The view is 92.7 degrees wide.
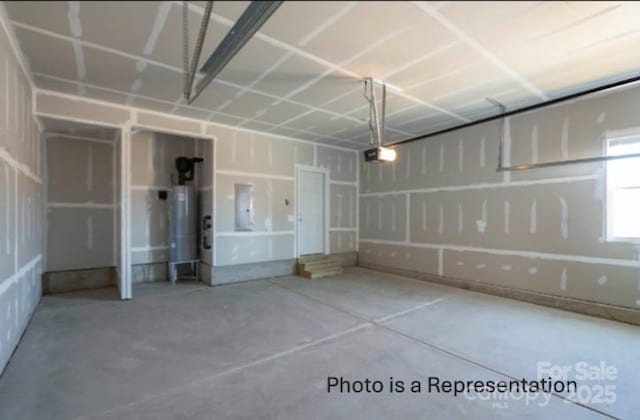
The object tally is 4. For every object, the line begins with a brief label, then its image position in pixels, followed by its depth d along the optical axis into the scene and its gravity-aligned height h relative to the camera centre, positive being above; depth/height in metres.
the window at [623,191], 3.69 +0.22
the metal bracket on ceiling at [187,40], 2.24 +1.40
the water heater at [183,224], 5.60 -0.33
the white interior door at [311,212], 6.57 -0.12
